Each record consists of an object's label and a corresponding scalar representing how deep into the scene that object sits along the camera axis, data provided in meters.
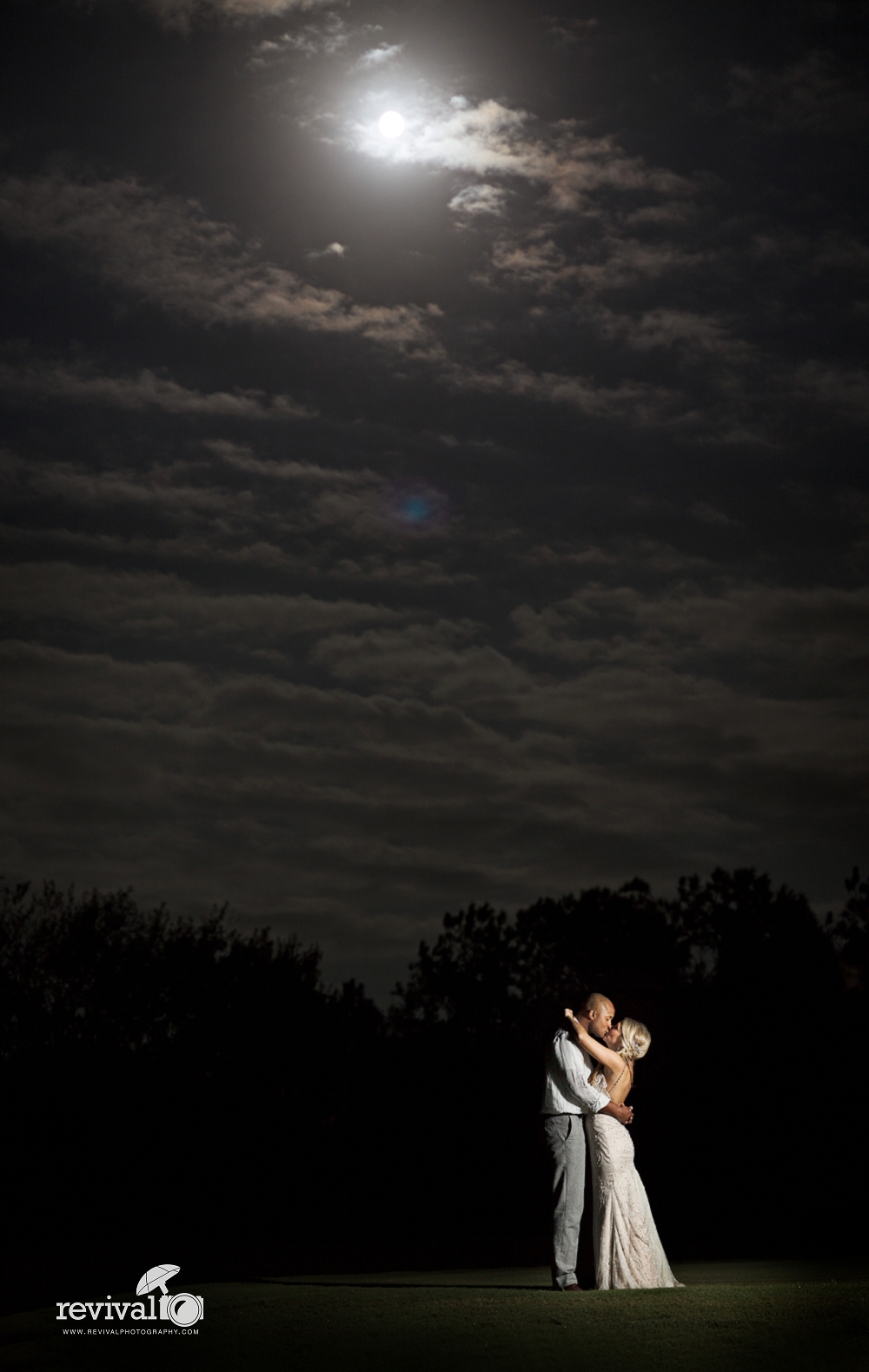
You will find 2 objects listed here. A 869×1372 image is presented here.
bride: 10.55
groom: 10.66
